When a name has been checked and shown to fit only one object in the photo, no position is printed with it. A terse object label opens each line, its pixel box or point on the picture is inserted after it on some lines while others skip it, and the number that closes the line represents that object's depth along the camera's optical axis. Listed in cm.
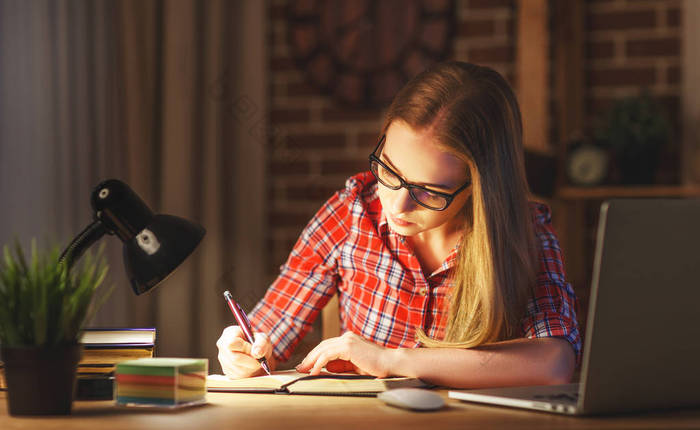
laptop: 168
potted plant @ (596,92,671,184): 330
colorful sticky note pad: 180
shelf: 330
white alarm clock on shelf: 337
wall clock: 361
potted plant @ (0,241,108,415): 174
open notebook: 192
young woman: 204
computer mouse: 180
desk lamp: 187
